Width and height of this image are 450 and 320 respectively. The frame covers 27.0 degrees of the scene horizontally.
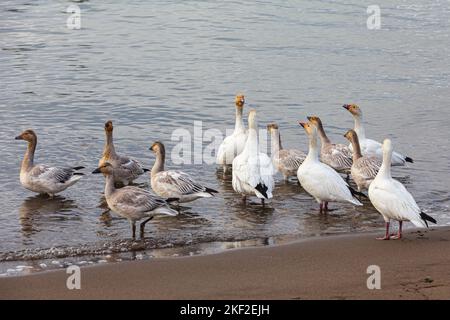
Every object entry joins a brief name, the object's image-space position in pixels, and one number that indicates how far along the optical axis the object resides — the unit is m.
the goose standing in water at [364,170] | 13.16
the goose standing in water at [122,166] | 13.53
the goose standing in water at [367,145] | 14.02
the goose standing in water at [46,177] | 12.65
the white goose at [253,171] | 12.41
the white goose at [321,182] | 12.15
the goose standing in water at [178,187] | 12.28
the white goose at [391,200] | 10.48
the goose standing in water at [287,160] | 13.73
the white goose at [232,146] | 14.23
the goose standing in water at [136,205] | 11.10
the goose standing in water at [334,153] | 14.13
